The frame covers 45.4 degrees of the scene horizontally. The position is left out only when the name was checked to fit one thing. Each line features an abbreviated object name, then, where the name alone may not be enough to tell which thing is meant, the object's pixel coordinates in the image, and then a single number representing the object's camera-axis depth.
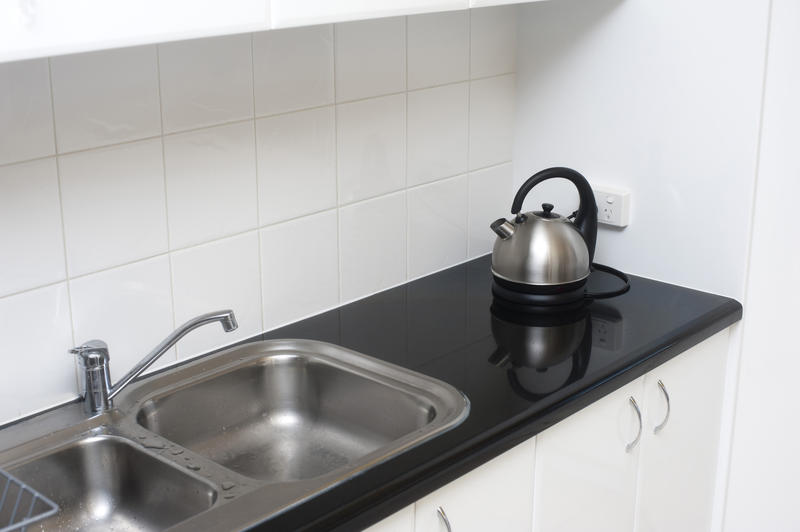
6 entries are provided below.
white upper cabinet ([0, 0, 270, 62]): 1.05
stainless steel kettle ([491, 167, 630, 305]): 2.01
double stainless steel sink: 1.45
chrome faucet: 1.55
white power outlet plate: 2.22
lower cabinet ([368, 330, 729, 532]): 1.56
